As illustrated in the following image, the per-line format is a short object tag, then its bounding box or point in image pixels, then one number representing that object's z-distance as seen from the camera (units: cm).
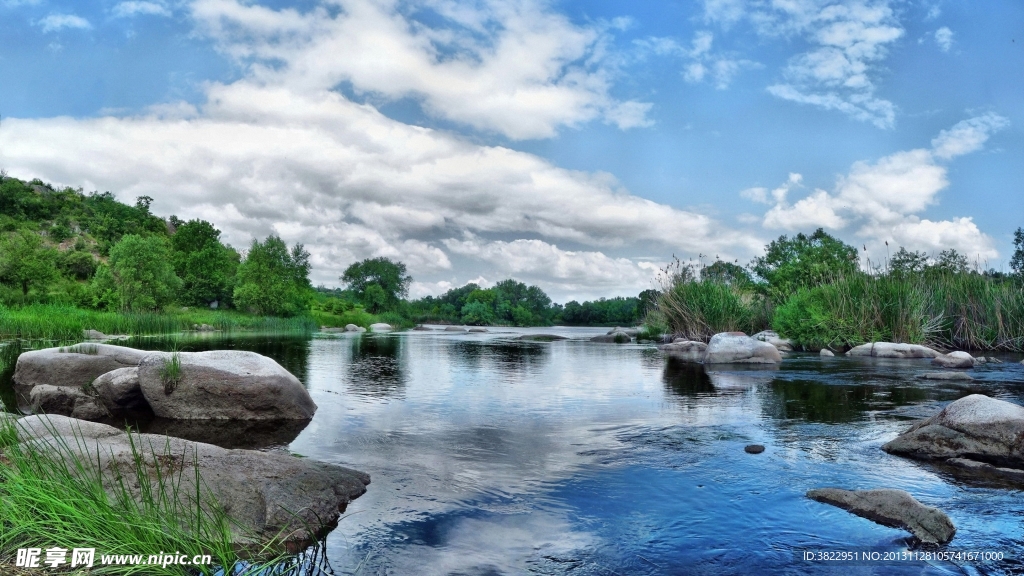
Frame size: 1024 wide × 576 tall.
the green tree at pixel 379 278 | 12150
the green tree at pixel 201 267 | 7738
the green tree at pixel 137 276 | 5575
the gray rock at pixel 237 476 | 546
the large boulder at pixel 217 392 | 1115
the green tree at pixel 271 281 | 7294
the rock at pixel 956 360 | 2091
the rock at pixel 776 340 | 3183
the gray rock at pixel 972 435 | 796
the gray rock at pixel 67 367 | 1363
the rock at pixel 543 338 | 4831
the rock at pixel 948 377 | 1702
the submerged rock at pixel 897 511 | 551
